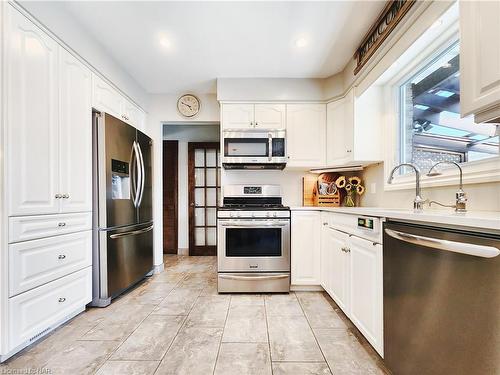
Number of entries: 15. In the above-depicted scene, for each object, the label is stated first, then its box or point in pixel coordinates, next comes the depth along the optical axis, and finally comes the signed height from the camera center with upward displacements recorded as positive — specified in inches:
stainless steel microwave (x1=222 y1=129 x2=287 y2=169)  115.0 +18.9
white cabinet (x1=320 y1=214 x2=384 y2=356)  56.5 -26.1
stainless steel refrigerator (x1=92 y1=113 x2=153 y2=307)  87.7 -7.9
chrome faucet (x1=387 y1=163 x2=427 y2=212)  63.6 -3.3
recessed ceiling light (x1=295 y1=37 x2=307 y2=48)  88.2 +52.7
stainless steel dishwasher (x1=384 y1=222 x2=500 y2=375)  30.4 -17.0
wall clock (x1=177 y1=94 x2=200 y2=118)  134.0 +44.7
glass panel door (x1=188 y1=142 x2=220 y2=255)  173.0 -4.6
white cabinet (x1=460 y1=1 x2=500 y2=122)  37.0 +20.5
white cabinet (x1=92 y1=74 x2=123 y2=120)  89.3 +34.9
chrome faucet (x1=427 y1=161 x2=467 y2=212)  52.5 -2.8
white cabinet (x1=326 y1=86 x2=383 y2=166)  95.8 +23.4
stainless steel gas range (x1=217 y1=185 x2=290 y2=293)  102.8 -25.9
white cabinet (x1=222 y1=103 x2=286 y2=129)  117.8 +33.5
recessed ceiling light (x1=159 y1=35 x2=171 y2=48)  87.6 +52.9
